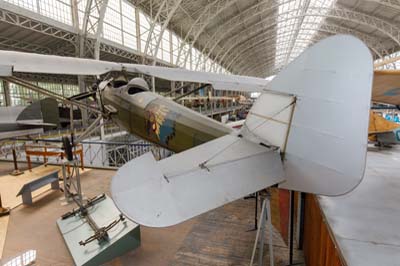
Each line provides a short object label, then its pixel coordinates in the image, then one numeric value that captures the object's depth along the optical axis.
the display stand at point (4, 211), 4.39
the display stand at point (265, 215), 1.94
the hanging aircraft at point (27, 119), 7.30
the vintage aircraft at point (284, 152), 1.23
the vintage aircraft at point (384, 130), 4.54
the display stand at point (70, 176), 4.00
